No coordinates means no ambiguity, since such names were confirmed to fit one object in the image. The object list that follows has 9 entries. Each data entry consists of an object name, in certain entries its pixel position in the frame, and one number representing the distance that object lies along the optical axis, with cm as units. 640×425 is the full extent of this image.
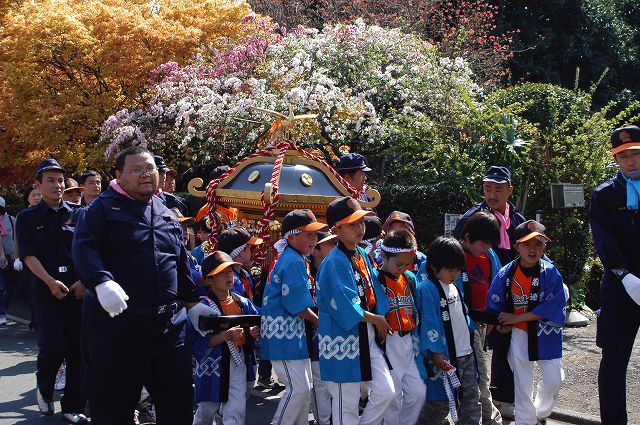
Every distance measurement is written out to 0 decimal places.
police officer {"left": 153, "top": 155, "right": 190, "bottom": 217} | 847
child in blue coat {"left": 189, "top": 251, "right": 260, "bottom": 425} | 582
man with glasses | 465
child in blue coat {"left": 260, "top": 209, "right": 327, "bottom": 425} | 574
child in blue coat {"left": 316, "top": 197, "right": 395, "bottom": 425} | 525
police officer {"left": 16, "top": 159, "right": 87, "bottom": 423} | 671
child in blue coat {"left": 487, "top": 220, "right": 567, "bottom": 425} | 584
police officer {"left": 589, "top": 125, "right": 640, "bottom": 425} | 539
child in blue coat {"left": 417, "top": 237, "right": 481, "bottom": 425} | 559
